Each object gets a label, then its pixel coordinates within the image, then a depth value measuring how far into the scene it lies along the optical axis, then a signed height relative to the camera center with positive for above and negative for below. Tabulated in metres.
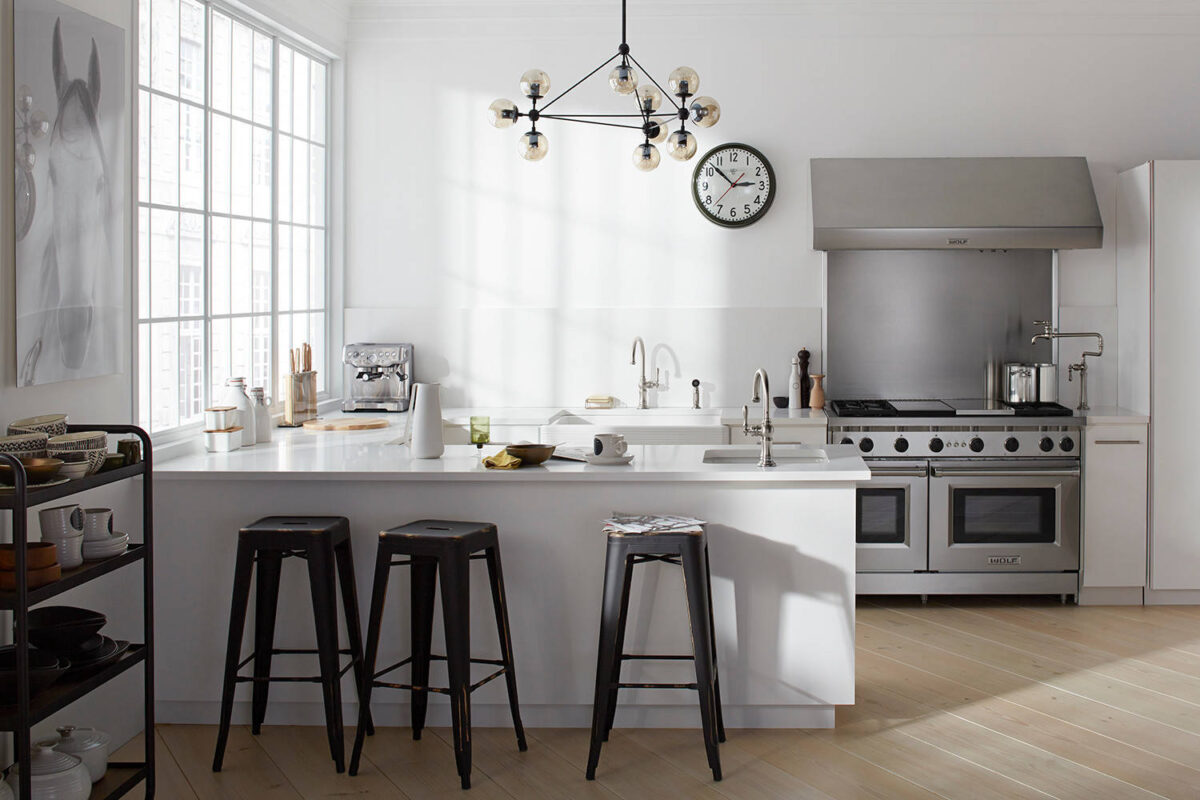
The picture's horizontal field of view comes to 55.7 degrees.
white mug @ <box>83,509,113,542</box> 3.03 -0.37
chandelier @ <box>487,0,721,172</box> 3.87 +0.99
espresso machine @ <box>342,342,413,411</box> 5.86 +0.07
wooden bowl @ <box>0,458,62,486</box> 2.76 -0.21
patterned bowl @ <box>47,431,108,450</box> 2.88 -0.14
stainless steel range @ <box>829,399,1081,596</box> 5.32 -0.51
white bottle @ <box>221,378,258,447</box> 4.41 -0.07
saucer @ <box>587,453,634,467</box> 3.85 -0.24
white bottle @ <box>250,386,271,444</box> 4.53 -0.12
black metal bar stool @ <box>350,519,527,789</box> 3.36 -0.66
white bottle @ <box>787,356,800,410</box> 5.80 +0.02
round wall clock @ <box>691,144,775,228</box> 5.88 +1.07
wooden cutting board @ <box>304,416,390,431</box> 5.01 -0.16
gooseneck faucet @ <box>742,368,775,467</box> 3.72 -0.12
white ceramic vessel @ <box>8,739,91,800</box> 2.86 -0.99
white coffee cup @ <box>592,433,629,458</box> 3.85 -0.19
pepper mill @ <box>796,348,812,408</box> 5.84 +0.08
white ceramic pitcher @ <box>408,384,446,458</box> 3.99 -0.12
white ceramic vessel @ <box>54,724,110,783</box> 3.06 -0.98
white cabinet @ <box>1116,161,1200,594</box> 5.29 +0.15
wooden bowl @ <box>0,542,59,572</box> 2.70 -0.41
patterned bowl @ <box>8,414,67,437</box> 3.01 -0.10
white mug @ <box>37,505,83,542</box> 2.88 -0.35
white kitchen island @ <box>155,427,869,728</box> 3.75 -0.62
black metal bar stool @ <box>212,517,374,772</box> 3.46 -0.65
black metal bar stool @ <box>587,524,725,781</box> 3.38 -0.67
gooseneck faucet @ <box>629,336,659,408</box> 5.89 +0.04
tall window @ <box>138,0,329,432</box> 4.14 +0.77
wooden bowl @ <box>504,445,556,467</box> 3.84 -0.21
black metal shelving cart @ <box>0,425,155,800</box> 2.53 -0.57
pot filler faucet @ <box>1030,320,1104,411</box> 5.58 +0.19
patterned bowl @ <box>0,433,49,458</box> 2.78 -0.15
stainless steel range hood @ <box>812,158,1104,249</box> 5.41 +0.90
